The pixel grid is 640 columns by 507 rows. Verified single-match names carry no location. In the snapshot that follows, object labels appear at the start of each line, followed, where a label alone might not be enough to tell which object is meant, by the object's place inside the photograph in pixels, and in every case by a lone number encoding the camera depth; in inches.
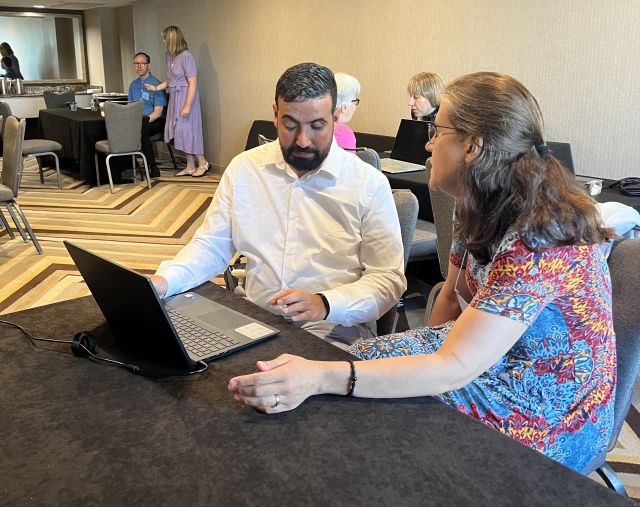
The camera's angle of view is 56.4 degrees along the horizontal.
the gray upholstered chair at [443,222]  92.3
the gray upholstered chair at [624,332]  47.6
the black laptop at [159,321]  40.3
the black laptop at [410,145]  156.6
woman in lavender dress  278.4
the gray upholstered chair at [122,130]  239.1
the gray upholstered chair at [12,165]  160.9
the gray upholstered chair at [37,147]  241.0
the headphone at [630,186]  115.3
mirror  421.4
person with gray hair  127.0
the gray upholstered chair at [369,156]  110.0
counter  360.8
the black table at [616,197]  110.2
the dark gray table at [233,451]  30.3
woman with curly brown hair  40.3
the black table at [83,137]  255.6
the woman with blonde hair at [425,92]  164.6
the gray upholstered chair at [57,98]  309.3
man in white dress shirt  63.9
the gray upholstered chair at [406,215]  74.7
